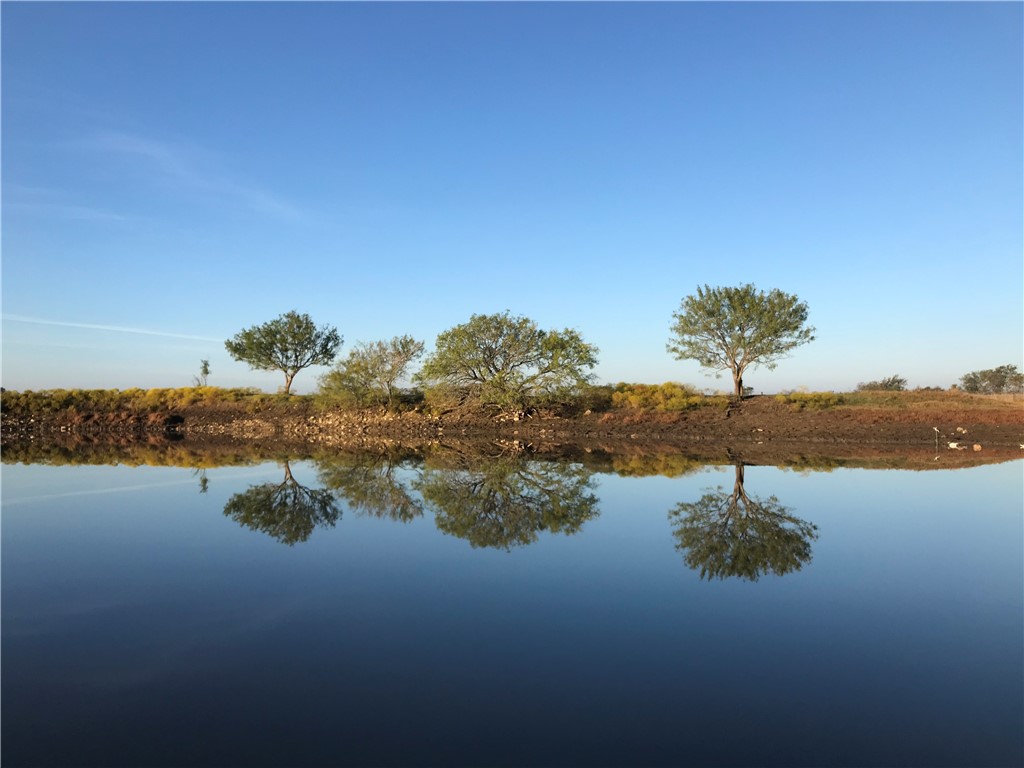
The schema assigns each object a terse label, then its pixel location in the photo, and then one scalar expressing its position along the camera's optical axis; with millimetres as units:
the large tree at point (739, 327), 46781
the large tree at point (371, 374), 47375
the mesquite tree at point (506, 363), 42219
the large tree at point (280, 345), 57844
